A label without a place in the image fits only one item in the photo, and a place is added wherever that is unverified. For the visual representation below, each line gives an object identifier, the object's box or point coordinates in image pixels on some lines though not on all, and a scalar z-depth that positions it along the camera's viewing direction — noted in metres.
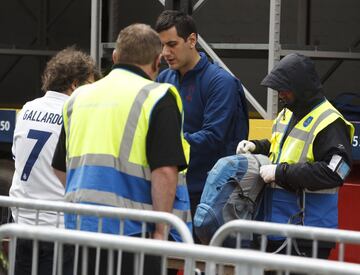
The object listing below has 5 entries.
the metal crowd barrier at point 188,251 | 5.86
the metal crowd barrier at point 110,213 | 8.22
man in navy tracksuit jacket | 11.93
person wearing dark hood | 10.77
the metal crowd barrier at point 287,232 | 7.64
